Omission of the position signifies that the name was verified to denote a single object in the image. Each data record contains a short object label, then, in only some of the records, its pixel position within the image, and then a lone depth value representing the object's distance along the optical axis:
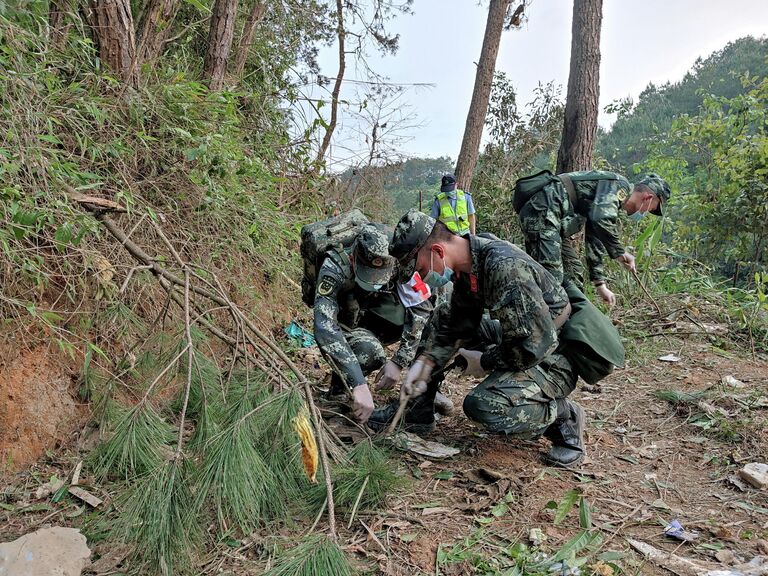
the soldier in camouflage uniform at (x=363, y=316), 2.67
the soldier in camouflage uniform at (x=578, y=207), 3.75
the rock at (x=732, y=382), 3.48
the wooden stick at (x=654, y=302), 4.80
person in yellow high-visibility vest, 5.49
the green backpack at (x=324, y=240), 3.05
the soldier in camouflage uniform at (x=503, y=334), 2.26
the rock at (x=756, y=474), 2.28
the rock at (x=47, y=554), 1.56
